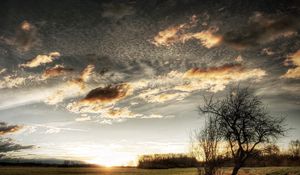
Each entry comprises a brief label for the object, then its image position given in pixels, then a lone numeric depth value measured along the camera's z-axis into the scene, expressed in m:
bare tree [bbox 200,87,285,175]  19.63
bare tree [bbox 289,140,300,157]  104.39
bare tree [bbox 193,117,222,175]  20.11
